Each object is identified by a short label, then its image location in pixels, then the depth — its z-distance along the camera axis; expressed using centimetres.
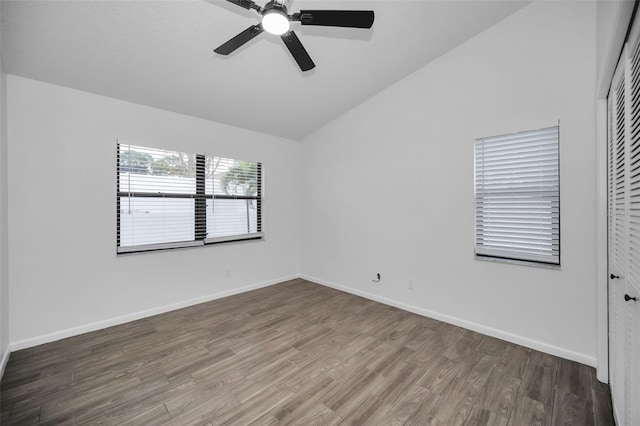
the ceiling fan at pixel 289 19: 163
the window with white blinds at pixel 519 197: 247
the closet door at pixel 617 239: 152
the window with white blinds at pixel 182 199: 314
